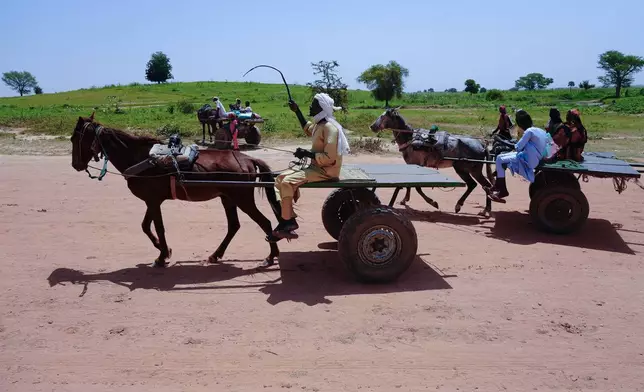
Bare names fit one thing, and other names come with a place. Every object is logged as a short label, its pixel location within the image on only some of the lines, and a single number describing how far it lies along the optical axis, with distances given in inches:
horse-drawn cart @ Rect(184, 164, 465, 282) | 269.3
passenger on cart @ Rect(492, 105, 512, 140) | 492.7
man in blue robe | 362.6
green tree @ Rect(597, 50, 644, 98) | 2802.7
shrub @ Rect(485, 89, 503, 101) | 2499.8
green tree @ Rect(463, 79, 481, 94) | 3346.0
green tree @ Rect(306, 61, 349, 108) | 1151.6
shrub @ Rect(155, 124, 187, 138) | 930.1
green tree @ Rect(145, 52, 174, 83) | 3257.9
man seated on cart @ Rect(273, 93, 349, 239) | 267.1
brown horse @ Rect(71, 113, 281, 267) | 293.1
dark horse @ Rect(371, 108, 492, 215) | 446.0
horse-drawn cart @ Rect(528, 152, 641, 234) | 368.5
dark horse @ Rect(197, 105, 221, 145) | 847.3
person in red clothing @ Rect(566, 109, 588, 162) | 386.0
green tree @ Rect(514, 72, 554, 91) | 4298.7
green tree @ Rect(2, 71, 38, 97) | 4145.9
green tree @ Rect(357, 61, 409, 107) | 2258.9
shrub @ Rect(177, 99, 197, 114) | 1425.9
